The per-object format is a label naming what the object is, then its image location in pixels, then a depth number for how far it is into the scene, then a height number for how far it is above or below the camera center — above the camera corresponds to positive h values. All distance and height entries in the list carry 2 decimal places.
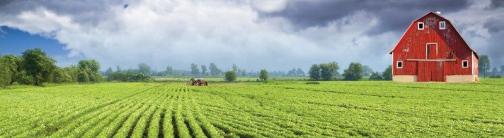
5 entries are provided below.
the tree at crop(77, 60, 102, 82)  196.35 +2.74
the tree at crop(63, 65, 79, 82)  174.75 +3.89
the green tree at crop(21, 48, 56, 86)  127.19 +4.39
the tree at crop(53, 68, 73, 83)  147.88 +2.10
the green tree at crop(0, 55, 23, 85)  119.75 +4.16
